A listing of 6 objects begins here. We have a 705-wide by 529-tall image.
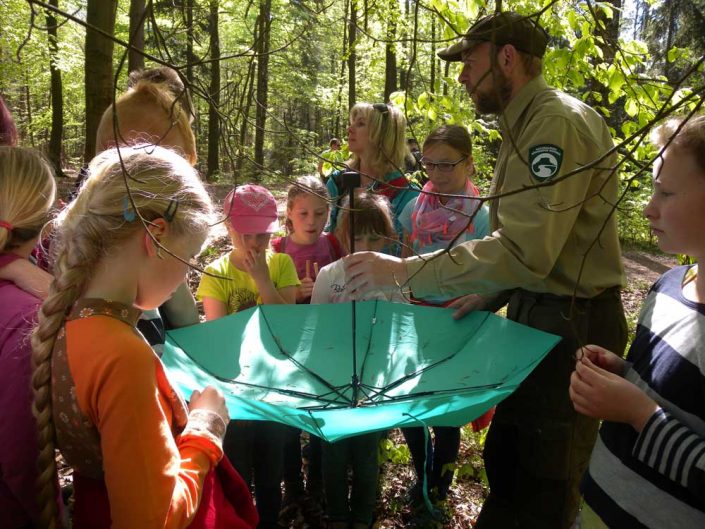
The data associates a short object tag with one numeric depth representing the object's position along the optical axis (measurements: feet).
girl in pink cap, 8.37
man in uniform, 6.53
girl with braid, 3.86
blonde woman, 12.07
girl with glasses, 10.03
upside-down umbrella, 5.77
